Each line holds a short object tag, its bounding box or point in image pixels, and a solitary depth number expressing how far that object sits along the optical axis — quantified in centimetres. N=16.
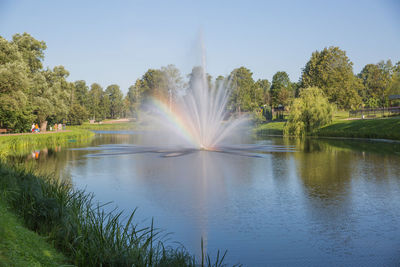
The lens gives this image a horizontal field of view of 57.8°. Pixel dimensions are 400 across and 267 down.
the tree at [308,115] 5506
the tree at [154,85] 12788
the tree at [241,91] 10825
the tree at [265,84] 18741
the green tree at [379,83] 11069
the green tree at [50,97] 4725
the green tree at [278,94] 11162
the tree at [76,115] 10556
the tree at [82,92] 13750
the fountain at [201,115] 3578
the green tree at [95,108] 14025
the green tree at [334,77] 7638
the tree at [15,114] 3206
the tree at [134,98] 13974
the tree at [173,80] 11759
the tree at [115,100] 17425
